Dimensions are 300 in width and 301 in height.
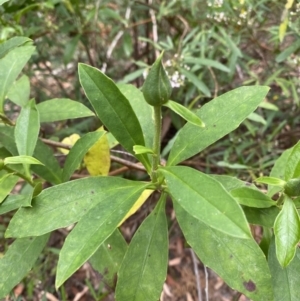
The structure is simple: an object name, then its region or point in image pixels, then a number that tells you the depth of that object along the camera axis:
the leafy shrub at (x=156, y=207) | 0.15
